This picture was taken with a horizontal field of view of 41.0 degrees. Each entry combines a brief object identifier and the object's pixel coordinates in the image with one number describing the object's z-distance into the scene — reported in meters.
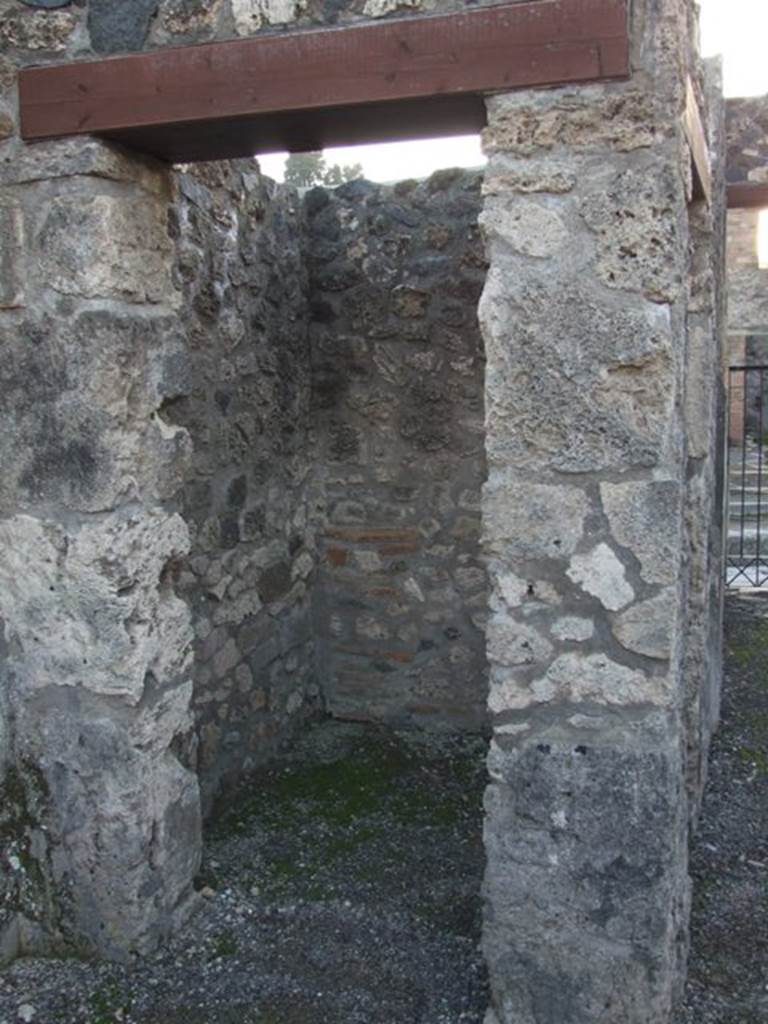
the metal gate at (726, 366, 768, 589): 7.62
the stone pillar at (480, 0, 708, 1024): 2.31
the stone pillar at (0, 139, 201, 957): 2.72
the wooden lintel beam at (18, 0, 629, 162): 2.28
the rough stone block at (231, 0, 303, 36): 2.48
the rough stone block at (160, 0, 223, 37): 2.54
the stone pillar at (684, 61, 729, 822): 3.47
